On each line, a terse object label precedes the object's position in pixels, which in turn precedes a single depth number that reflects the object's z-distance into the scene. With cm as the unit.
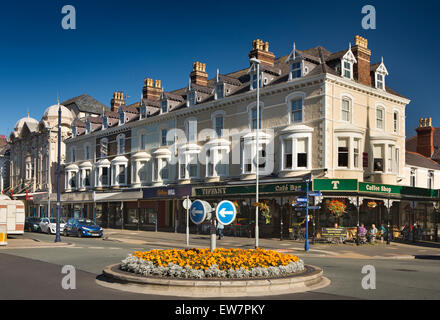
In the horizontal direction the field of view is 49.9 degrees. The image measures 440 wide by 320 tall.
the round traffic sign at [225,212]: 1196
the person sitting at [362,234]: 2866
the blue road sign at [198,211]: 1205
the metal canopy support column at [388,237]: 2991
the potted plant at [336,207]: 2923
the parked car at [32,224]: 4039
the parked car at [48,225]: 3779
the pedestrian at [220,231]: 3235
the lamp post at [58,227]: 2729
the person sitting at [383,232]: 3082
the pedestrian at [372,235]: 2931
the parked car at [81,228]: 3428
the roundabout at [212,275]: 1038
